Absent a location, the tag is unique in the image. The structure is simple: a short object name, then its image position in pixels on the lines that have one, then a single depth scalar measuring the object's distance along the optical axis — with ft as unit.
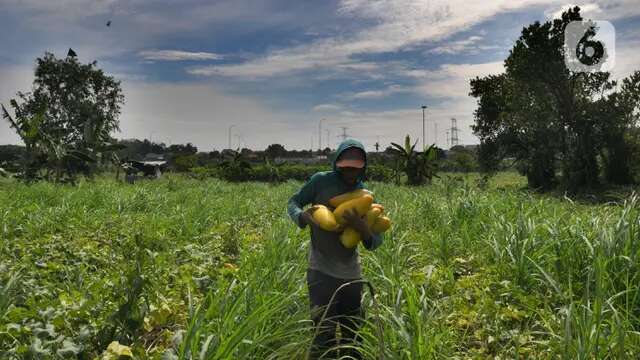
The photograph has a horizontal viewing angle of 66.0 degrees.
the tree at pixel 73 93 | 120.67
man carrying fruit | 8.99
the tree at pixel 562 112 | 83.61
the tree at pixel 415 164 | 83.82
